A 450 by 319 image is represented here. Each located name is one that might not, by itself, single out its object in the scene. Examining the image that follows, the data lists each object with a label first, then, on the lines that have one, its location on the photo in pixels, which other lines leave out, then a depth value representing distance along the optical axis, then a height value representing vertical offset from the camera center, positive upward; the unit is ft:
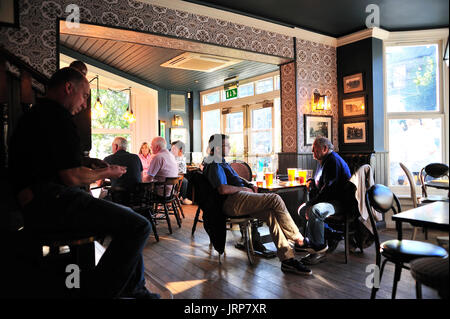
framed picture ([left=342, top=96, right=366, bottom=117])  17.06 +2.49
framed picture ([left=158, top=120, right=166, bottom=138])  28.73 +2.49
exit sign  24.91 +4.86
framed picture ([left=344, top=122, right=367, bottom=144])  17.03 +1.03
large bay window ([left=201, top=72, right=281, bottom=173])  25.09 +3.21
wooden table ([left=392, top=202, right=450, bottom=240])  4.32 -1.10
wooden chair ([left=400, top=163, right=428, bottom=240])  13.00 -1.46
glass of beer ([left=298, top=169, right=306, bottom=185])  12.43 -0.92
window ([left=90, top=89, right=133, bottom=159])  26.50 +2.85
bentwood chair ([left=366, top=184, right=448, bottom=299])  6.35 -2.05
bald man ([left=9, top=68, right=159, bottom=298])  5.35 -0.57
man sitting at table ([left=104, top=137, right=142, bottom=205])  13.37 -0.85
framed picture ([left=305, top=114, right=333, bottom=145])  17.31 +1.42
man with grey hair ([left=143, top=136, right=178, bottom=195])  15.72 -0.48
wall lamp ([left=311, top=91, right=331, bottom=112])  17.49 +2.78
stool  4.30 -1.84
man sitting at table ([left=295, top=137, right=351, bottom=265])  10.37 -1.60
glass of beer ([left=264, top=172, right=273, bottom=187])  11.76 -0.92
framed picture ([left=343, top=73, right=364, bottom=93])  17.11 +3.78
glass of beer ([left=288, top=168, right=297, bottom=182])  12.82 -0.86
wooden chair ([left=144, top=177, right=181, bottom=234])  14.06 -1.76
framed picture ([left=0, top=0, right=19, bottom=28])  9.84 +4.58
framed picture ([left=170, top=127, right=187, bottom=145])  30.07 +2.03
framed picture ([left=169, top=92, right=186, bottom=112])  30.25 +5.18
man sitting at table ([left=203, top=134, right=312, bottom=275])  9.85 -1.70
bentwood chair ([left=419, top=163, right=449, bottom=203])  9.02 -0.61
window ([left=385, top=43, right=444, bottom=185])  16.22 +2.22
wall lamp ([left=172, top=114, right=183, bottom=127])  29.86 +3.23
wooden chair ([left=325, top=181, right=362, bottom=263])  10.92 -2.14
